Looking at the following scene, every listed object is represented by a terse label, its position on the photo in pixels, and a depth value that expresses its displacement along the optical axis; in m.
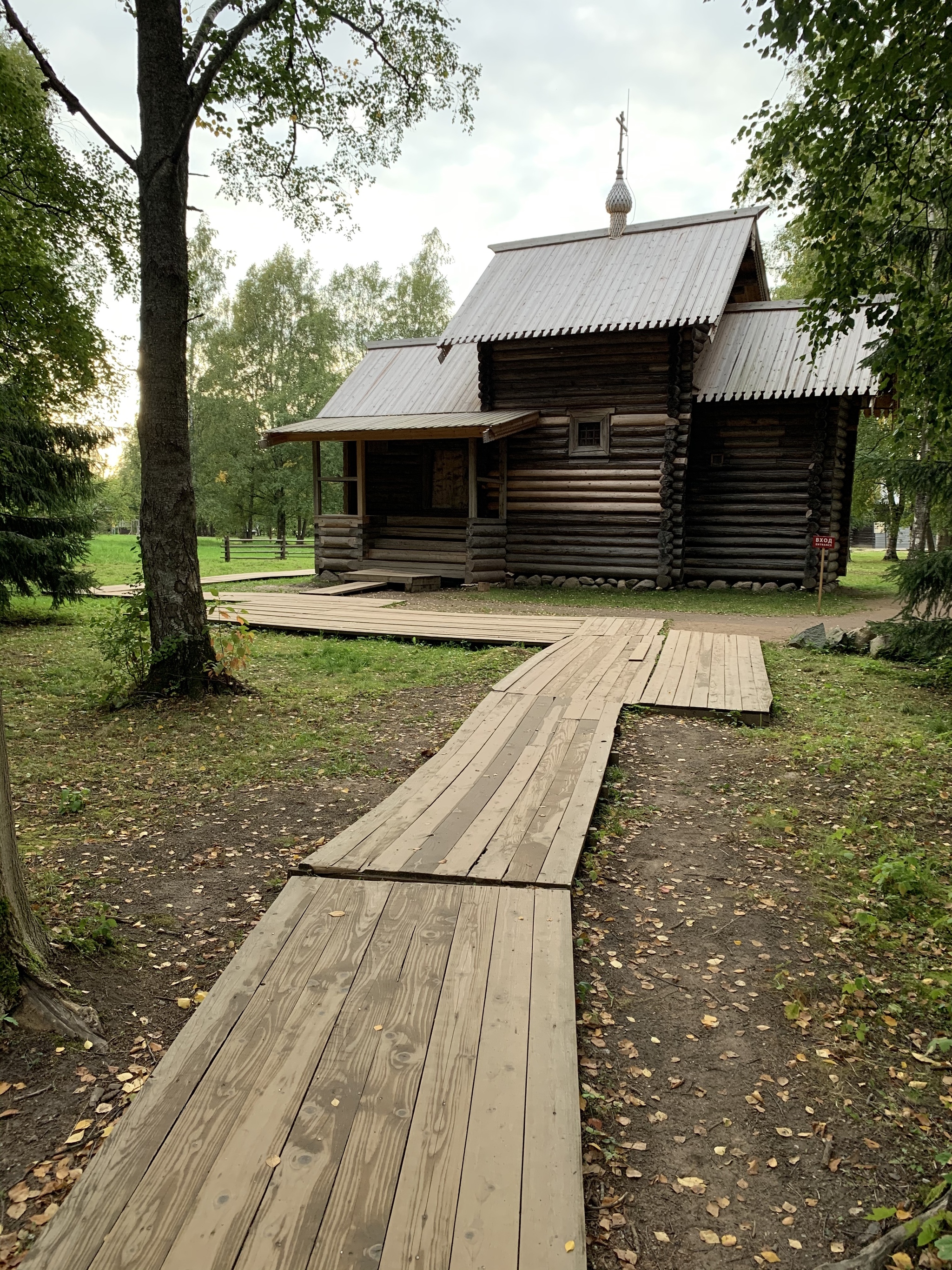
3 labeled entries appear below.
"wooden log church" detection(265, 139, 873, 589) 15.71
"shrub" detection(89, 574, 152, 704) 6.62
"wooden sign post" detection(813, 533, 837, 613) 12.95
